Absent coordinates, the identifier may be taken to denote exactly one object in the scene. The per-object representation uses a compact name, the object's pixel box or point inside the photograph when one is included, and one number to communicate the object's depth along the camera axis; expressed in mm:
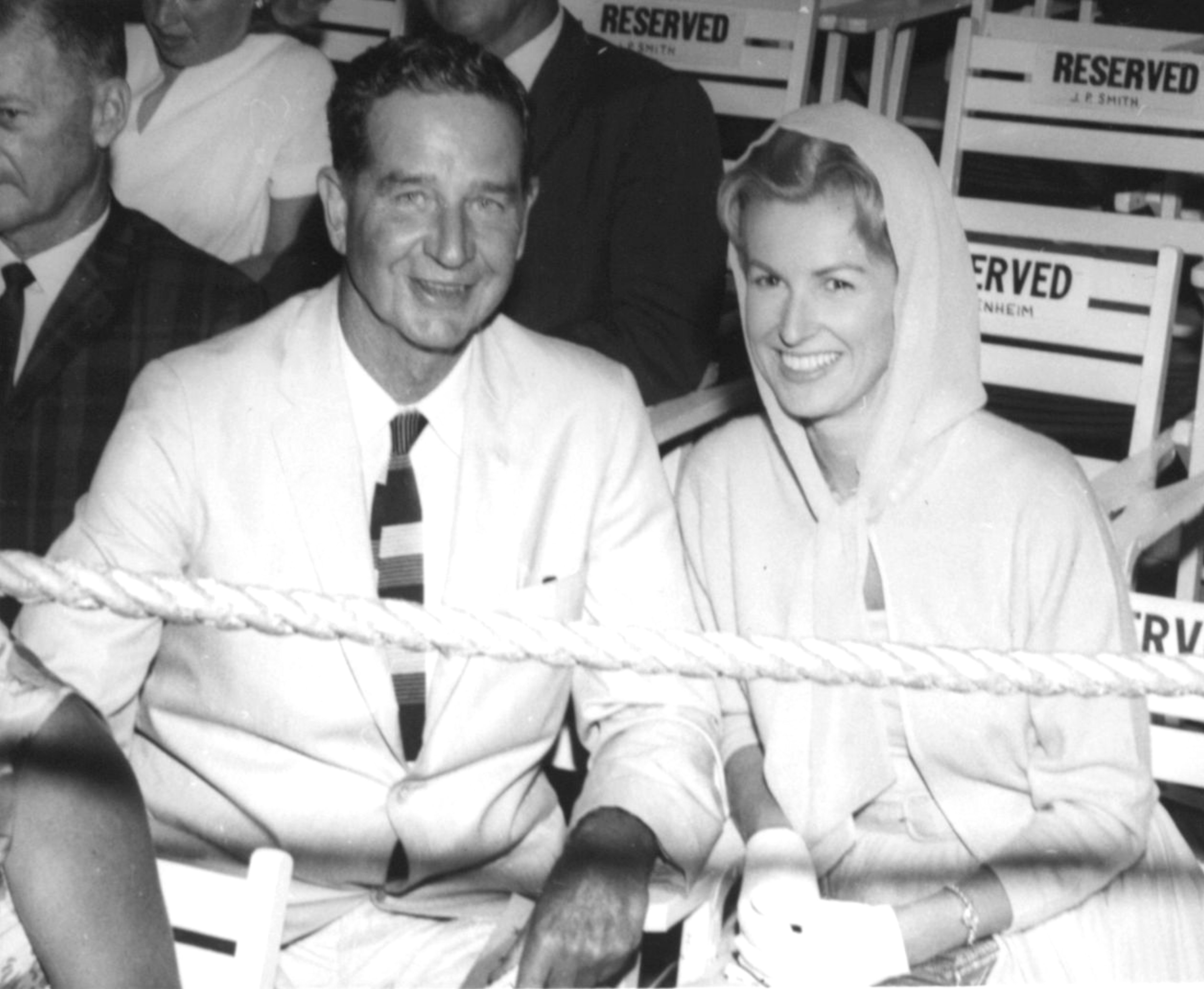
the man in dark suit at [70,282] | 1553
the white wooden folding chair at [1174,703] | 1344
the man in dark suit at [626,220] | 1898
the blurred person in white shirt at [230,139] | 2035
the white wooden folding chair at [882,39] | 2730
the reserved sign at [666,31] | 2564
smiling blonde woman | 1227
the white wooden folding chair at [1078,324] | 2016
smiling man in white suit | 1197
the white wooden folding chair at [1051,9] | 2635
